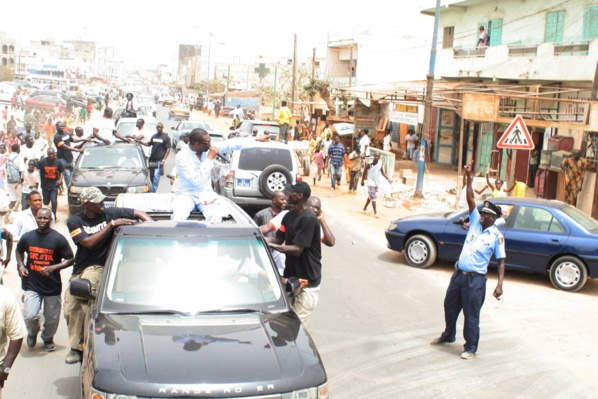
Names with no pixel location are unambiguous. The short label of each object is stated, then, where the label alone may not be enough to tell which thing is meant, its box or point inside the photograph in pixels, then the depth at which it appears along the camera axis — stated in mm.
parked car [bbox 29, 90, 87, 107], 51000
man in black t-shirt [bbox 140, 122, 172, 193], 18625
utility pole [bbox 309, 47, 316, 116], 49281
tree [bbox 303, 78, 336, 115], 40094
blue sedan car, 12258
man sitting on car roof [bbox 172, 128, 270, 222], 7885
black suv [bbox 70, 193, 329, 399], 4645
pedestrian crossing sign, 15188
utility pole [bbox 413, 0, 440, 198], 21797
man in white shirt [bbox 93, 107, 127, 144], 22312
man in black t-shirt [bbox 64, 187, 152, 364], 6934
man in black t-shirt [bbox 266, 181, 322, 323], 6995
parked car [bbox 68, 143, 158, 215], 15531
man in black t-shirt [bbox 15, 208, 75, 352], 7652
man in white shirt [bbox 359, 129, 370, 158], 24234
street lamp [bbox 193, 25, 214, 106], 84125
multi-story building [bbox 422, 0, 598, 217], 21481
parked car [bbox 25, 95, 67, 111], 44406
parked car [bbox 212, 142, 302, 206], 16625
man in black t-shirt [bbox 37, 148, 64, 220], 15180
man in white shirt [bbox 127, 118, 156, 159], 18906
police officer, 8250
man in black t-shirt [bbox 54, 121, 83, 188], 17109
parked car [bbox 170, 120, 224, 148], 29284
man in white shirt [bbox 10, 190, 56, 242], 8719
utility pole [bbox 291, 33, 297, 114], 36750
